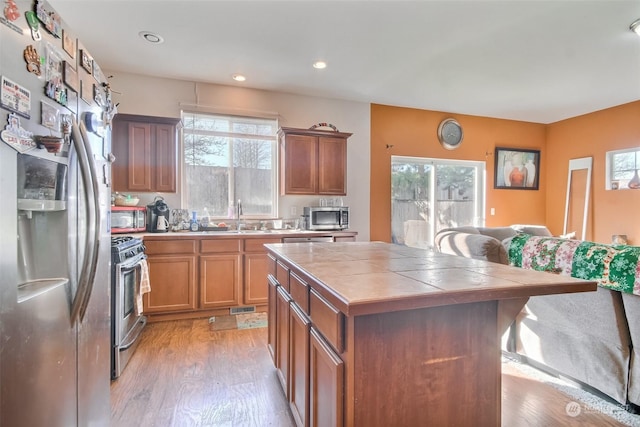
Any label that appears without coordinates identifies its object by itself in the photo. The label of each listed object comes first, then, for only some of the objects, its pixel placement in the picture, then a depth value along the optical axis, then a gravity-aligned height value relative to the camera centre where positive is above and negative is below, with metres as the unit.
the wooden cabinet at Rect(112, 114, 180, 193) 3.46 +0.60
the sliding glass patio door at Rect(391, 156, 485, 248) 5.08 +0.16
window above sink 4.07 +0.56
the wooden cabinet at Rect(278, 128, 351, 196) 4.07 +0.60
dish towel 2.65 -0.72
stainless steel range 2.22 -0.74
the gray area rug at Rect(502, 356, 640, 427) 1.76 -1.23
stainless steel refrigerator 0.83 -0.07
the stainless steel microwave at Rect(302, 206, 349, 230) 4.15 -0.17
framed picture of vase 5.57 +0.70
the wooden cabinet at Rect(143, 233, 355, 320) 3.25 -0.79
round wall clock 5.19 +1.24
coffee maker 3.58 -0.16
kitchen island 1.02 -0.50
